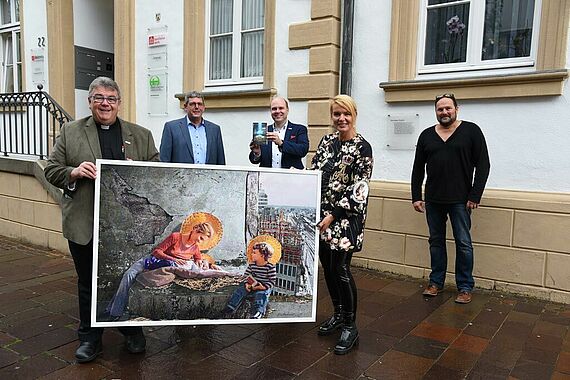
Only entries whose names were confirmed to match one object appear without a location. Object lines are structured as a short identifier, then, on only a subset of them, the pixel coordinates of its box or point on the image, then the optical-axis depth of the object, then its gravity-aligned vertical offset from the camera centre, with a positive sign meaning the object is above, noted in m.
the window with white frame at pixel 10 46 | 9.72 +1.72
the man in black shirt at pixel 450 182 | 4.52 -0.38
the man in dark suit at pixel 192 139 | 4.31 -0.04
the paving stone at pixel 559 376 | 3.16 -1.52
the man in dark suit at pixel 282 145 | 4.38 -0.06
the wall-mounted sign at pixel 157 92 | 7.45 +0.66
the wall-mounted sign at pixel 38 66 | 8.95 +1.20
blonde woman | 3.26 -0.41
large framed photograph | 3.14 -0.76
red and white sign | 7.41 +1.46
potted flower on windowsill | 5.28 +1.20
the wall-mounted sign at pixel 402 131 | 5.35 +0.12
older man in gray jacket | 3.10 -0.23
